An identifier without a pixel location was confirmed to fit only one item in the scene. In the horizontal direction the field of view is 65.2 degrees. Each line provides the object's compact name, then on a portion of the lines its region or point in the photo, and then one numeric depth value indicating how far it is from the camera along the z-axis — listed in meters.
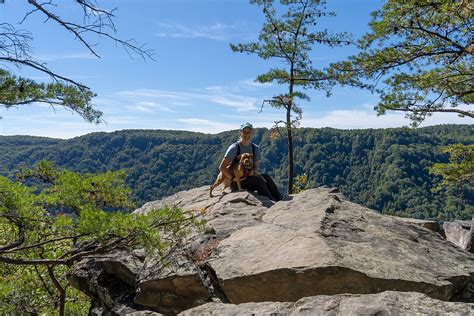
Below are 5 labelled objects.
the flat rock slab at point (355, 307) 3.04
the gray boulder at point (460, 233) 10.35
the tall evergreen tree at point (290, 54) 14.43
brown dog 8.08
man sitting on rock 8.38
